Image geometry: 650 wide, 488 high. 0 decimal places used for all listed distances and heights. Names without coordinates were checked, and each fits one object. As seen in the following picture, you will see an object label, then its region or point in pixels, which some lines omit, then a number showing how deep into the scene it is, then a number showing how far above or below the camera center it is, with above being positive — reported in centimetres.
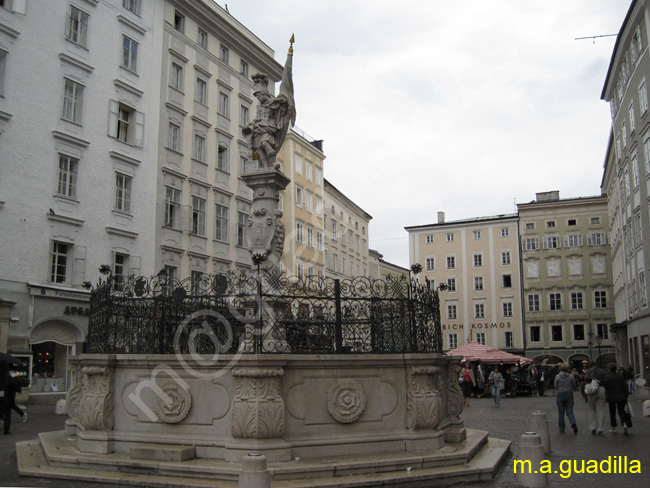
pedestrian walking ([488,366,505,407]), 2785 -135
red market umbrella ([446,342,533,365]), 3428 -5
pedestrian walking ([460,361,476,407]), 2753 -126
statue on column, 1355 +489
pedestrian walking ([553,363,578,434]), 1666 -95
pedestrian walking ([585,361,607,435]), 1598 -119
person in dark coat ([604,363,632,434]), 1602 -90
